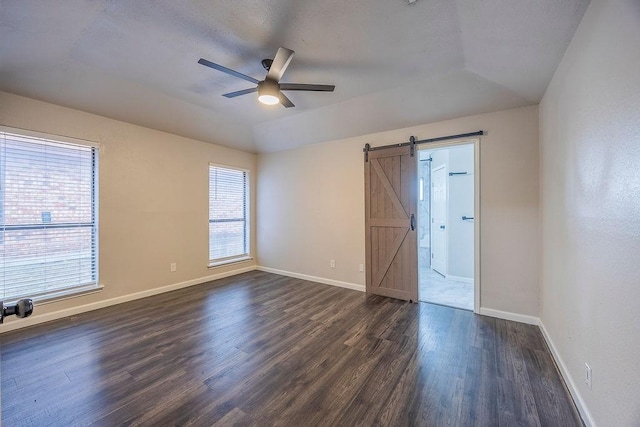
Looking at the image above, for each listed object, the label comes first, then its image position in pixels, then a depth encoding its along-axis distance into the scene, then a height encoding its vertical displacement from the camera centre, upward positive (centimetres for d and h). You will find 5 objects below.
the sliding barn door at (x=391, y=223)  374 -15
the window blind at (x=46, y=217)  284 -4
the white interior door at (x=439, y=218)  514 -10
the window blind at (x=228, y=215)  492 -3
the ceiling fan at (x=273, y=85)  218 +121
